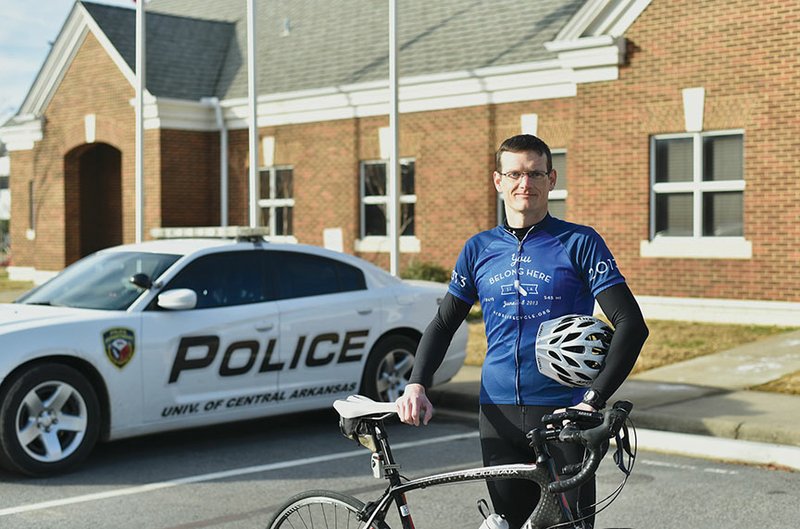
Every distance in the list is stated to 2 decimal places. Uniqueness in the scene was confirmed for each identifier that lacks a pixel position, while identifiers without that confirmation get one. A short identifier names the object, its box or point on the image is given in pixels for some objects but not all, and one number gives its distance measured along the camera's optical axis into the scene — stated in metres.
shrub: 18.75
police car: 7.45
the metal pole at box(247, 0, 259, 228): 16.56
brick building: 15.42
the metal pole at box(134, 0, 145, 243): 17.97
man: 3.66
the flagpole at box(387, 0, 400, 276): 16.14
